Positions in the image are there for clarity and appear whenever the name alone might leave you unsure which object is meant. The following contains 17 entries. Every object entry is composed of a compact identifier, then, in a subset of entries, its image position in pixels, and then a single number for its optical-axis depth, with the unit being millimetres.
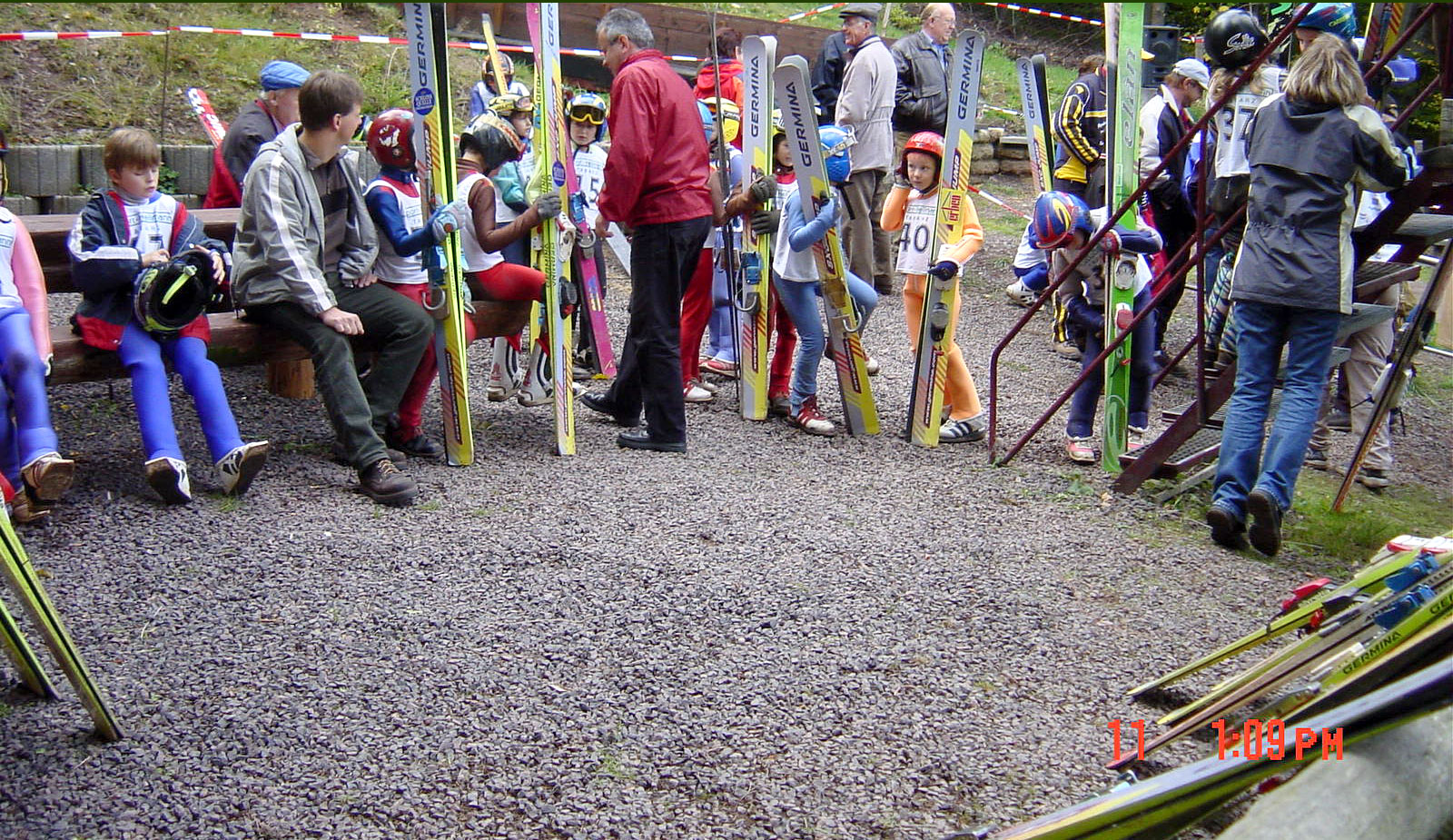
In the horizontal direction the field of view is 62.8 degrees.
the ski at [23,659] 2680
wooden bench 4344
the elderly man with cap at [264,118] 5352
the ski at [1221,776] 1959
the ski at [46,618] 2586
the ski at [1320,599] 2826
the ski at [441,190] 4699
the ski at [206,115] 7367
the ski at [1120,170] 5367
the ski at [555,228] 5070
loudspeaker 8438
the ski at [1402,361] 4785
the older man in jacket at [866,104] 8133
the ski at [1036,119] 7652
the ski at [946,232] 5719
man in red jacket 5043
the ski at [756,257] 5918
